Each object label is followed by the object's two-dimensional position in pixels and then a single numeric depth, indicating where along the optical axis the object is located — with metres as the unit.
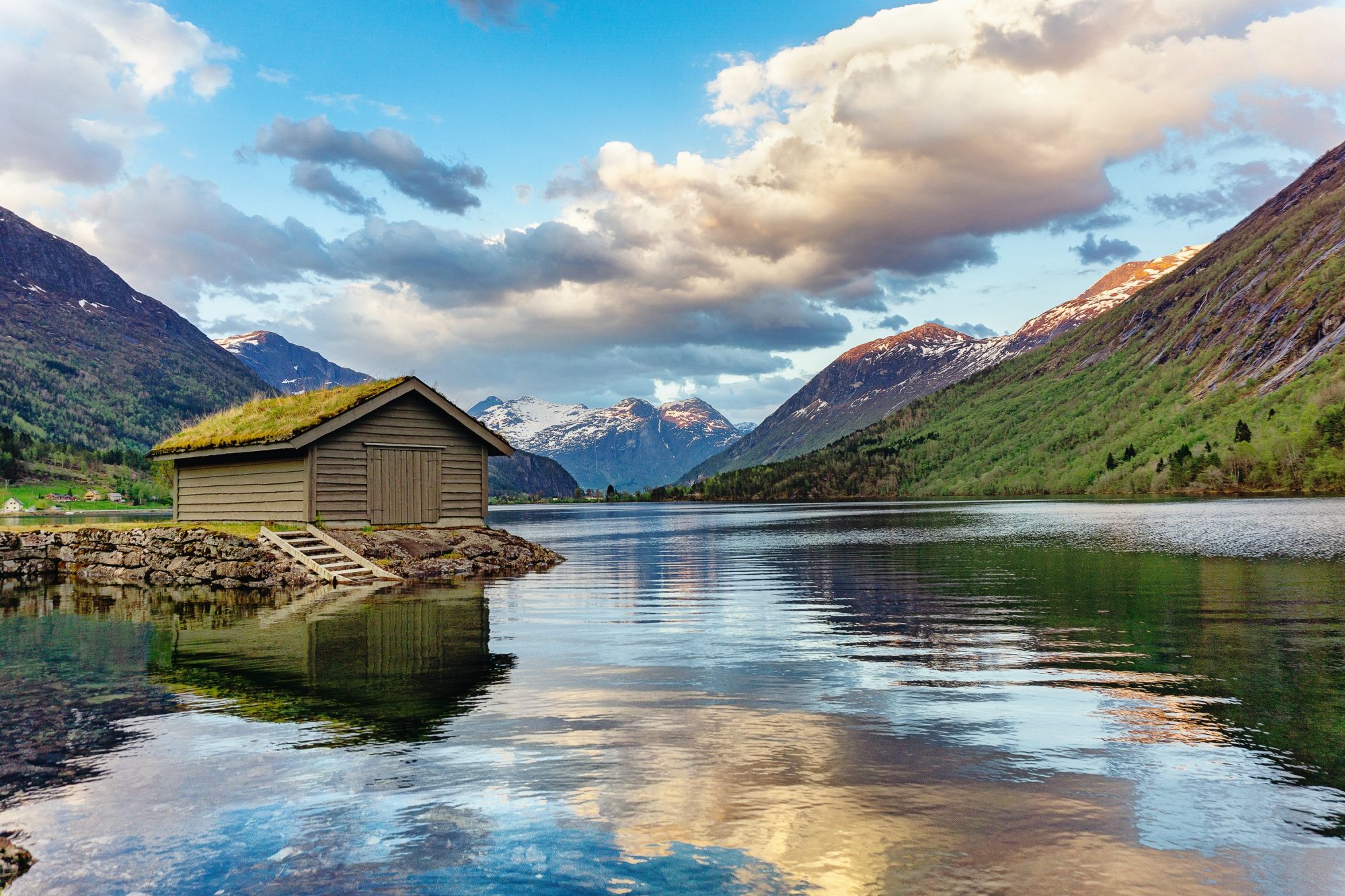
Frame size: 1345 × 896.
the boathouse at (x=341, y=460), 35.41
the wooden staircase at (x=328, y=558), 32.34
